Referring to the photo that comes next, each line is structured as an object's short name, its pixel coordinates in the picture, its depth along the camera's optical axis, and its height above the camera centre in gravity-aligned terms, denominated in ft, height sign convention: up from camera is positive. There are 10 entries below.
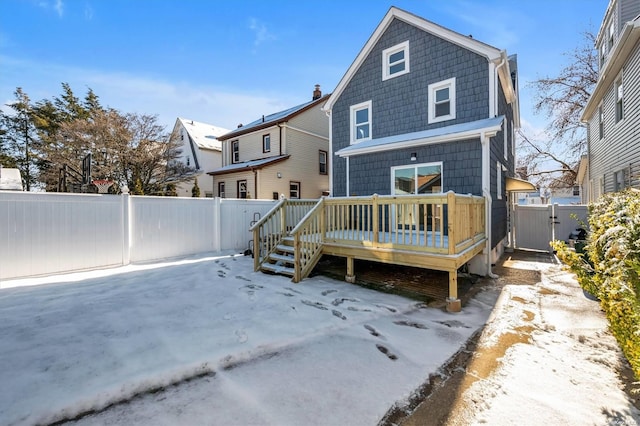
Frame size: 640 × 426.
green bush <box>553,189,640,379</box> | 7.85 -2.14
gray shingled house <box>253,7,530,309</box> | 18.50 +5.98
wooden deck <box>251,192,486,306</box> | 16.03 -2.13
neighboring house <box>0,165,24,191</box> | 34.73 +4.36
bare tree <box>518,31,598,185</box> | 56.44 +19.13
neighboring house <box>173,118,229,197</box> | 69.62 +14.04
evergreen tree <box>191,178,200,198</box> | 61.05 +4.05
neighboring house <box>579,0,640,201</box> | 23.52 +10.60
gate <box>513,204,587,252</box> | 33.27 -1.87
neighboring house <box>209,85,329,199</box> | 50.72 +10.48
